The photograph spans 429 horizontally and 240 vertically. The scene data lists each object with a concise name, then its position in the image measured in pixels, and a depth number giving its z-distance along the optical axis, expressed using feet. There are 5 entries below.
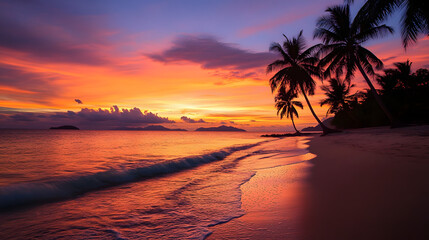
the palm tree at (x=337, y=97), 106.83
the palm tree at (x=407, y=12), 28.45
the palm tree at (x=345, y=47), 56.54
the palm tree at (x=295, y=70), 72.69
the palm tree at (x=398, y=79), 71.51
